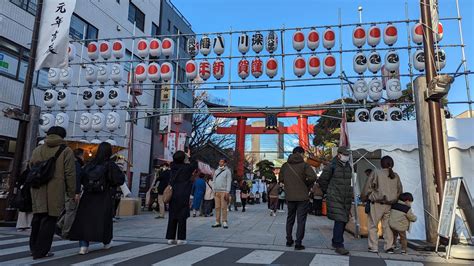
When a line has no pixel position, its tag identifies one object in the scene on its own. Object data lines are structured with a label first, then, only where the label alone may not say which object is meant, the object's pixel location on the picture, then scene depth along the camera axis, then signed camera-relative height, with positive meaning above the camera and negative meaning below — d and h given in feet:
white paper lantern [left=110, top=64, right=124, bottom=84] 56.80 +17.16
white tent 29.35 +3.14
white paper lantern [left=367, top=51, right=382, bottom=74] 48.37 +16.62
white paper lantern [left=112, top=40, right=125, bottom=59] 57.21 +20.67
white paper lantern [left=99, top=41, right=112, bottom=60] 56.59 +20.36
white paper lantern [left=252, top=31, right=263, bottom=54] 51.98 +20.13
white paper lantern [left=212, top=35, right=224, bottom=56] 53.42 +20.26
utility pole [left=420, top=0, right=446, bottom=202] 24.77 +5.76
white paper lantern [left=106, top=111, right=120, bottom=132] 58.03 +10.24
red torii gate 102.06 +17.51
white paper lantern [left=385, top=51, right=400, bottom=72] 47.60 +16.42
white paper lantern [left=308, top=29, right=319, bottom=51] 50.37 +20.07
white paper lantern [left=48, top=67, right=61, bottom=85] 55.06 +15.93
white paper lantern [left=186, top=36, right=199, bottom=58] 54.95 +20.50
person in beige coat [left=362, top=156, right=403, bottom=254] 22.61 -0.15
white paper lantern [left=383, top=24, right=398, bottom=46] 47.78 +19.77
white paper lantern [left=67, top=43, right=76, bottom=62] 54.02 +19.18
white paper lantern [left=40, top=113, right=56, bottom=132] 54.65 +9.60
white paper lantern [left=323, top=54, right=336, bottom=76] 49.93 +16.67
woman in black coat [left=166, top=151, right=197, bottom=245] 22.98 -0.37
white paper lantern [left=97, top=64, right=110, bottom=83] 56.85 +16.95
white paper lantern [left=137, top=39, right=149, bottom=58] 56.36 +20.61
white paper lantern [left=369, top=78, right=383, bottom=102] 48.93 +13.43
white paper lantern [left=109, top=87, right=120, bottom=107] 57.21 +13.74
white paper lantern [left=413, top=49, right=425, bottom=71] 46.19 +16.20
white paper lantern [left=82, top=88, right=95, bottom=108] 56.69 +13.40
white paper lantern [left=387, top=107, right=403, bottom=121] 48.47 +10.13
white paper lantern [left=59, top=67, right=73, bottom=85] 55.42 +16.00
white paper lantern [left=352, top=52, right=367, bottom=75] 48.74 +16.58
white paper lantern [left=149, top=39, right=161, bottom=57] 55.98 +20.65
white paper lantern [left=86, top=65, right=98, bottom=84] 57.11 +17.06
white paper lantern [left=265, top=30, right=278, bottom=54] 51.80 +20.18
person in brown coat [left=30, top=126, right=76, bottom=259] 17.95 -0.23
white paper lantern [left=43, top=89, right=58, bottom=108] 54.90 +12.76
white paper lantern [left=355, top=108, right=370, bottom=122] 49.97 +10.23
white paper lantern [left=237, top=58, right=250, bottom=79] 52.42 +16.74
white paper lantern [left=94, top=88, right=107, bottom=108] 56.75 +13.47
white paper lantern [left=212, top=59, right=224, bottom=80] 53.36 +16.94
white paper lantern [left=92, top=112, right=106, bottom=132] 57.31 +9.90
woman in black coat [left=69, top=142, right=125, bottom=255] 18.92 -0.64
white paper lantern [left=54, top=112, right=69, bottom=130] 55.06 +9.71
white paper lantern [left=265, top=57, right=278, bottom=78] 51.83 +16.76
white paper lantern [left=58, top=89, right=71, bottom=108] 55.24 +12.97
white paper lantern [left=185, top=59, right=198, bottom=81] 54.19 +17.00
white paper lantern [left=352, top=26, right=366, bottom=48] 48.75 +19.87
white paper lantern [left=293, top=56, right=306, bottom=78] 51.01 +16.68
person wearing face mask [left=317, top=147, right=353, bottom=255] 21.50 +0.17
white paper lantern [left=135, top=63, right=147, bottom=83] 56.49 +17.21
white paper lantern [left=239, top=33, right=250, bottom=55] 52.26 +20.04
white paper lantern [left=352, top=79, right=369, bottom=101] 49.42 +13.26
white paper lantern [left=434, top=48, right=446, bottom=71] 43.14 +15.49
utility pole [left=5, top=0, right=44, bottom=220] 32.17 +5.39
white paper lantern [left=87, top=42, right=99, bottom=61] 56.39 +20.27
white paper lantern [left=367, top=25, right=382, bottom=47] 48.14 +19.76
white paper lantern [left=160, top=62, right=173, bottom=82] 56.54 +17.53
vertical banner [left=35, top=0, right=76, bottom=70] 34.40 +13.76
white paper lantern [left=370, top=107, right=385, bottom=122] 49.85 +10.28
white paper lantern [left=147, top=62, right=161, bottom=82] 56.39 +17.16
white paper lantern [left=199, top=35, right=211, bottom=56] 53.83 +20.24
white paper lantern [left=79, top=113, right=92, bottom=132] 57.41 +9.87
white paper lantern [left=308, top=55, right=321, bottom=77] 50.34 +16.63
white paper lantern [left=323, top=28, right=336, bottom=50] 49.97 +20.03
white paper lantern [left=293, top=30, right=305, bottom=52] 50.93 +20.12
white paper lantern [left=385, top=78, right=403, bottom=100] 47.80 +13.10
